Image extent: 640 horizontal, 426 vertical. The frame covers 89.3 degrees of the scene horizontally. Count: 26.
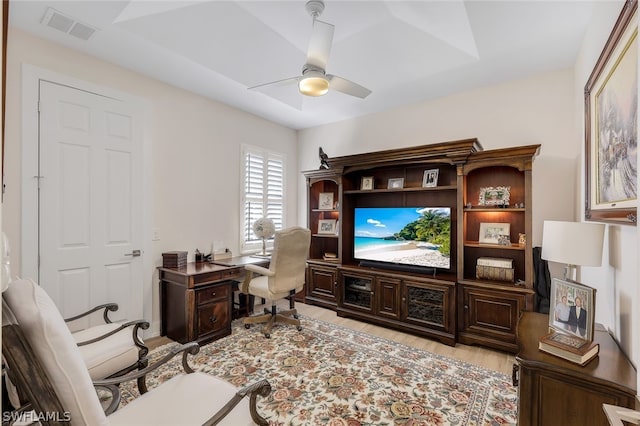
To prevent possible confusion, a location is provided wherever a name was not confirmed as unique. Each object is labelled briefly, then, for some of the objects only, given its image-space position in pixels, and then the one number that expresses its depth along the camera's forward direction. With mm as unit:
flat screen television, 3580
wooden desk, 3172
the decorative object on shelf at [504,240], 3269
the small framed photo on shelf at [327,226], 4652
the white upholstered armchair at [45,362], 1182
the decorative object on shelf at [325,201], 4758
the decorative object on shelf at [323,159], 4438
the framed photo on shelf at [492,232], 3352
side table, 1419
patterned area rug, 2213
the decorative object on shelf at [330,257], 4481
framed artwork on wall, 1478
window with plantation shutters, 4469
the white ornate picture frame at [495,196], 3336
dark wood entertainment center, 3107
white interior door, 2734
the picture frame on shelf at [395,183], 4062
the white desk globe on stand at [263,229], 4406
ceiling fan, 2299
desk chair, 3426
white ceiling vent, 2447
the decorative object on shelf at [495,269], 3175
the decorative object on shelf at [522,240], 3153
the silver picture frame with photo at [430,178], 3751
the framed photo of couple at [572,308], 1600
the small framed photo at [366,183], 4234
